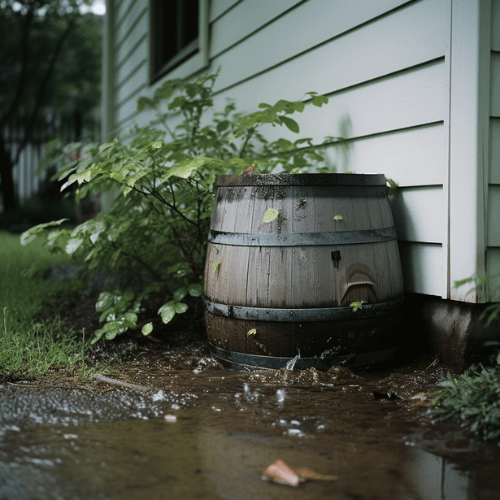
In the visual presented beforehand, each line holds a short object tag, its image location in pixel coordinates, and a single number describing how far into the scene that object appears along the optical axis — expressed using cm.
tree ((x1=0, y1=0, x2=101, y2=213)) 1194
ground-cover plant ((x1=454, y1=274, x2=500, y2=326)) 185
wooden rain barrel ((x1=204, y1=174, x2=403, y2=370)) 187
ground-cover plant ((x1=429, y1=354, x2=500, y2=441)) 139
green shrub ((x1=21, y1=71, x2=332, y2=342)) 224
